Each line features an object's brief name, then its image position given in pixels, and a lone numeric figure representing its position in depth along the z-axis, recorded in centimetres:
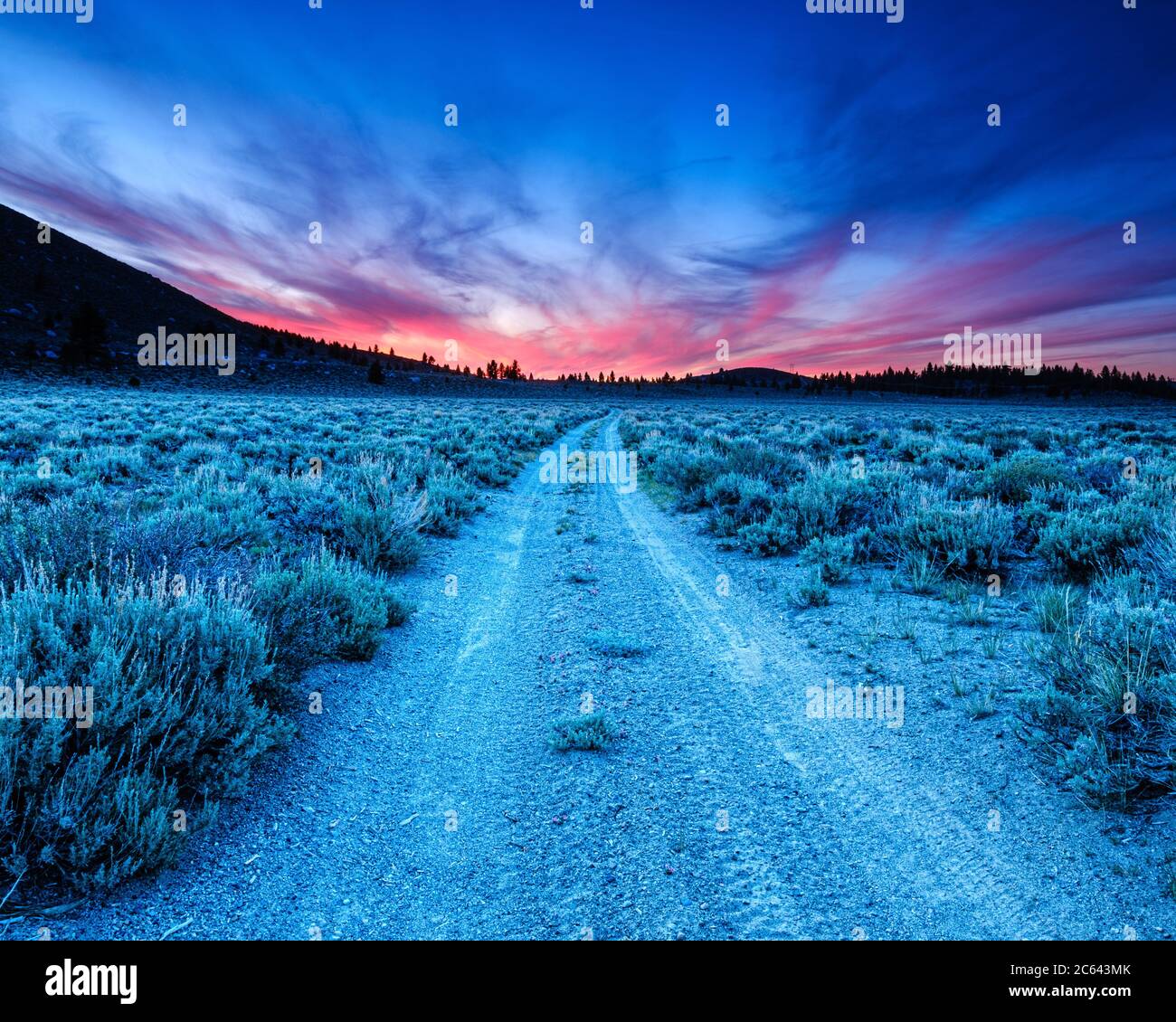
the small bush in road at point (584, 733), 399
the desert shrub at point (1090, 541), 638
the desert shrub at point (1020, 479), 1008
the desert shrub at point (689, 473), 1273
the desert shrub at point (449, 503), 1033
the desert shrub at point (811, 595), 652
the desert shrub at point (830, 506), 897
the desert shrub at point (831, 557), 723
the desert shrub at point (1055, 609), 497
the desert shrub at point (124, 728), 251
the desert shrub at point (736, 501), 1022
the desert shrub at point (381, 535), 779
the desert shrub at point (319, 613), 447
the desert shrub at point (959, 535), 698
